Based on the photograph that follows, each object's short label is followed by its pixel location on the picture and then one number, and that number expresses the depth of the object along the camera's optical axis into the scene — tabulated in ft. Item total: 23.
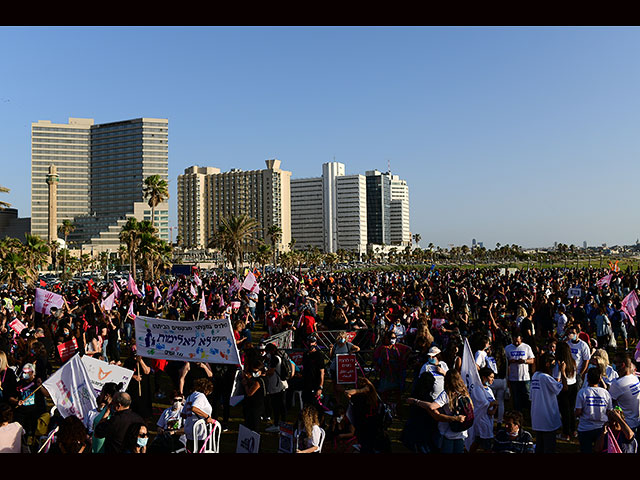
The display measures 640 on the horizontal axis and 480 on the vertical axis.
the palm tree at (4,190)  279.49
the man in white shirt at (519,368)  28.96
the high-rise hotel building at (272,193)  654.53
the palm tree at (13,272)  113.80
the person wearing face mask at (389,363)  31.17
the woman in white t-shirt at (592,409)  19.69
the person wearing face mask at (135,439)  18.02
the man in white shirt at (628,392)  20.26
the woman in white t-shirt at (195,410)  20.39
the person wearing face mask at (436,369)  21.11
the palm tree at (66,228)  351.58
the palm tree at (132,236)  166.81
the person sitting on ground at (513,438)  18.20
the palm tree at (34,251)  149.59
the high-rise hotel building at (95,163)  568.82
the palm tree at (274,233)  328.25
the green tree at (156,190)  204.13
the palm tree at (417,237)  639.35
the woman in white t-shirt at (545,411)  21.25
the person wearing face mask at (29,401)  25.13
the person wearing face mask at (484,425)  21.20
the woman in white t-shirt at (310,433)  18.44
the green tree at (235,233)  201.59
